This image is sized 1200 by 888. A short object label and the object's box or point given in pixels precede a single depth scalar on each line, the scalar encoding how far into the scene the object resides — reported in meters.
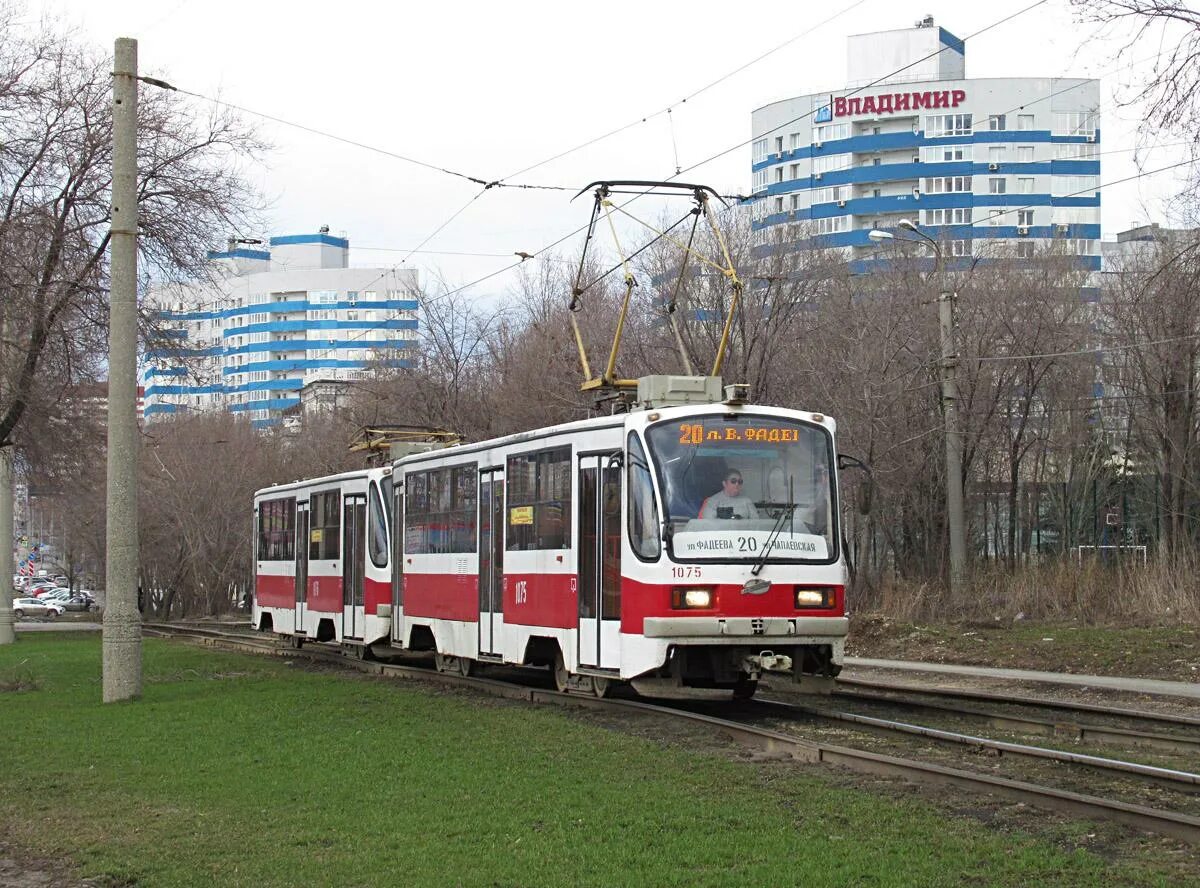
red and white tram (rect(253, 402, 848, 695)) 14.80
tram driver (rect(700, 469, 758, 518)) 15.00
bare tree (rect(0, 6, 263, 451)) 22.06
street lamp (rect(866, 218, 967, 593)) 28.02
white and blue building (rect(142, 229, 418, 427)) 137.12
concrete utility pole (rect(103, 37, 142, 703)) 17.77
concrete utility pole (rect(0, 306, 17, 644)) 35.81
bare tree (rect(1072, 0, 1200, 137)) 15.53
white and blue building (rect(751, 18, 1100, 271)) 96.44
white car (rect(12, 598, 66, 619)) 70.56
